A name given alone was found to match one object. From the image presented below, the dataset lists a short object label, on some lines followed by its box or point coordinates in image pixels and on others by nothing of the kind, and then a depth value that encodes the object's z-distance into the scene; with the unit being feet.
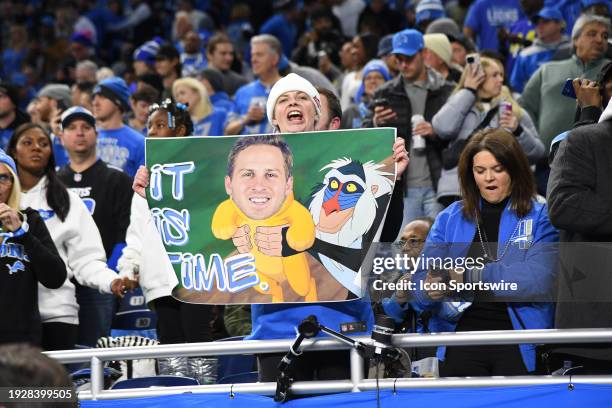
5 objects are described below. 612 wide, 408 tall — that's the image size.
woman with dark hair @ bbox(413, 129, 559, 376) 32.34
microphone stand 31.38
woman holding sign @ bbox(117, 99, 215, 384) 43.31
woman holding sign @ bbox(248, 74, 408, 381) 33.37
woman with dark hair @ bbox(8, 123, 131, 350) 44.54
